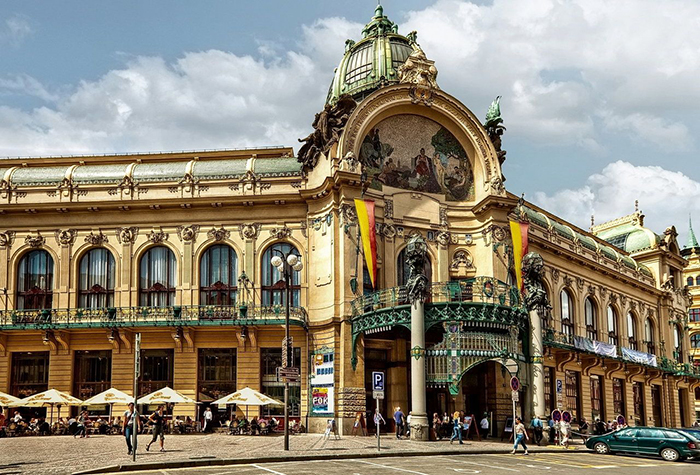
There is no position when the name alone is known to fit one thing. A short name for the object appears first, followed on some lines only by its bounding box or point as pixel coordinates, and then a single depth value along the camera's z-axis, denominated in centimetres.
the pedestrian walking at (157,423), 2939
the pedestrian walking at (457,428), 3516
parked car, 3156
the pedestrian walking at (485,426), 4153
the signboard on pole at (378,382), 3081
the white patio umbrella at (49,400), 3875
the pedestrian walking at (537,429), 3759
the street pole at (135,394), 2466
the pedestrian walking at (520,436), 3130
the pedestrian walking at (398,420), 3800
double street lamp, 2975
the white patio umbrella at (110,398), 3853
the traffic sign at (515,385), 3397
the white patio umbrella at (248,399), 3880
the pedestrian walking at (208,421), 4084
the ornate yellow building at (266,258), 4234
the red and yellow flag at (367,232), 4234
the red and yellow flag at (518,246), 4819
